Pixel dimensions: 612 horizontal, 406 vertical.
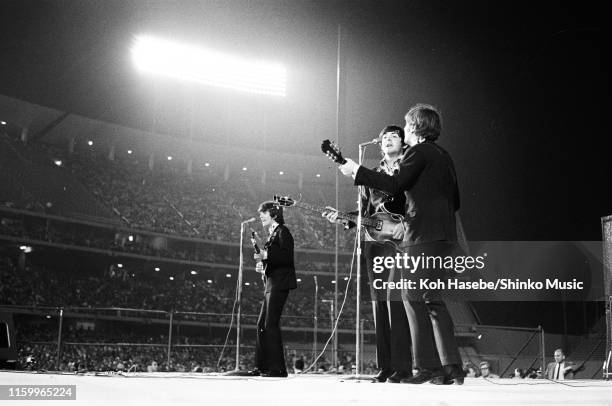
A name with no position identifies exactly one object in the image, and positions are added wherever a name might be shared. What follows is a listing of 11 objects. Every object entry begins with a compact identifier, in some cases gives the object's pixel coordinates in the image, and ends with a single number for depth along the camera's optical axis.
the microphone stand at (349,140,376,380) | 7.42
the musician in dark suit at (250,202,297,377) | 8.89
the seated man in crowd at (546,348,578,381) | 14.30
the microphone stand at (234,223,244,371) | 11.38
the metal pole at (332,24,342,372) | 14.92
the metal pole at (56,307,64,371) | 14.62
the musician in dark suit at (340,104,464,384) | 5.82
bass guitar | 7.21
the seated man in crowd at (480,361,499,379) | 18.41
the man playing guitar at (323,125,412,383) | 6.70
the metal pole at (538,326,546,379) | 15.70
